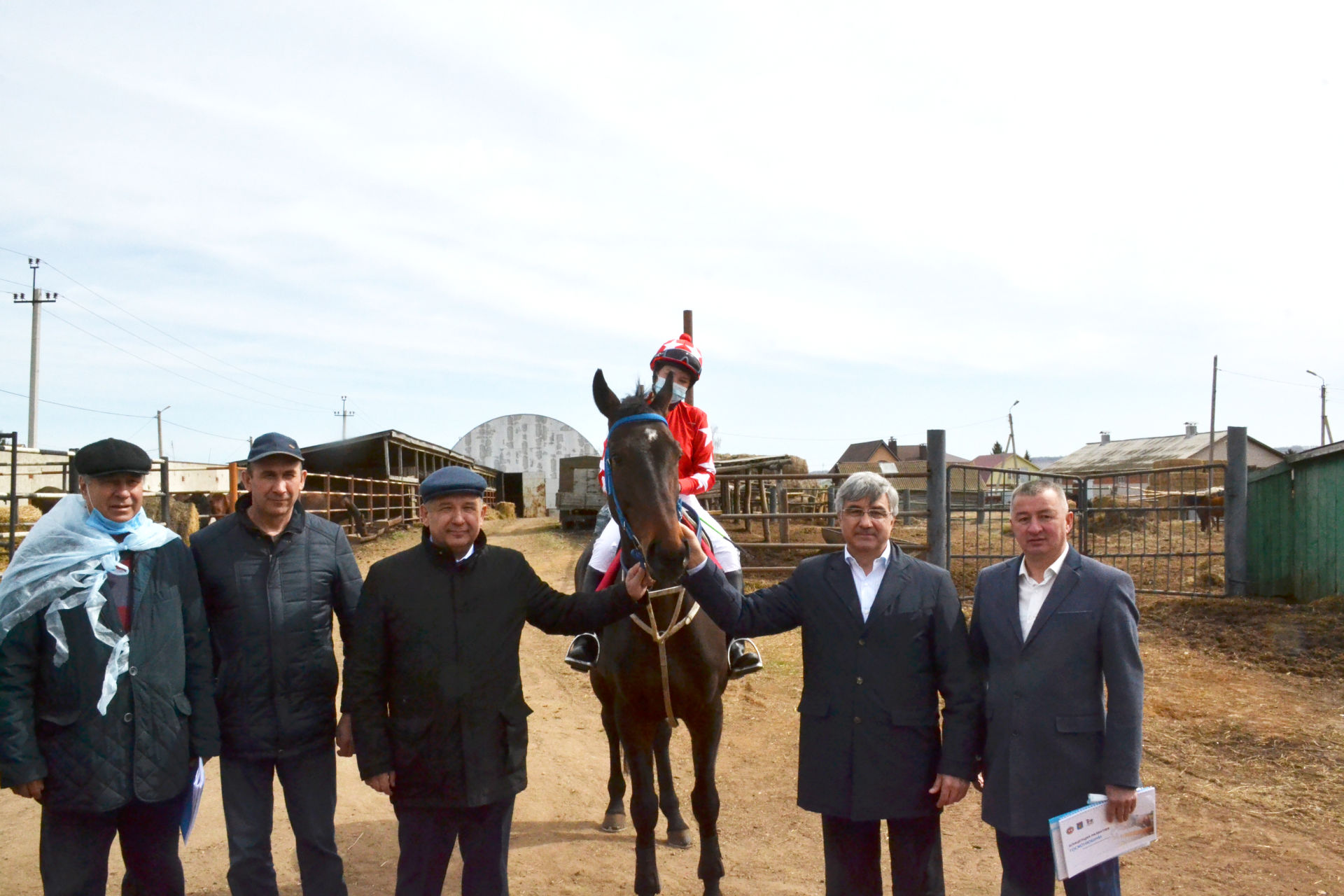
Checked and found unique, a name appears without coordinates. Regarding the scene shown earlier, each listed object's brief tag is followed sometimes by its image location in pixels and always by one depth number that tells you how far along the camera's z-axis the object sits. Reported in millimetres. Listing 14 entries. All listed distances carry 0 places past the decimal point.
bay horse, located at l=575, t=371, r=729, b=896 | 3672
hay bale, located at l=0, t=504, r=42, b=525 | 11716
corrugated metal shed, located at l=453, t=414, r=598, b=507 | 39031
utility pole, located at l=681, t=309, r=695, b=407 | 10125
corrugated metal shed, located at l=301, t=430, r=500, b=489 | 24812
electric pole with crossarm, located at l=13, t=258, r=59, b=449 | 29188
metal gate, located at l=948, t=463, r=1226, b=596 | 10117
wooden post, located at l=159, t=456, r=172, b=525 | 11094
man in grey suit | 2469
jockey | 4059
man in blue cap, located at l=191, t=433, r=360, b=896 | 2824
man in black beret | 2531
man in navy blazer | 2633
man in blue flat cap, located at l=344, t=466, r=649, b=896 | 2670
